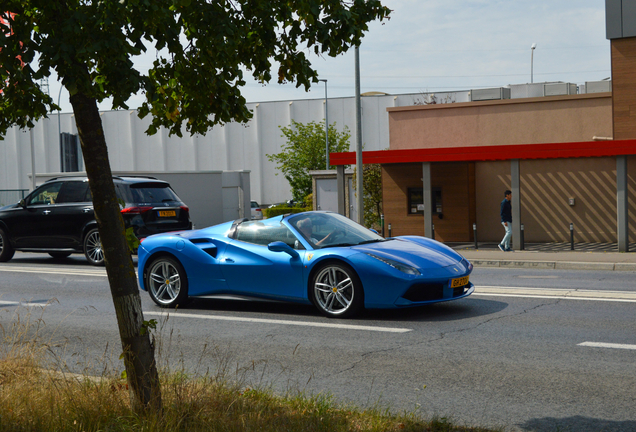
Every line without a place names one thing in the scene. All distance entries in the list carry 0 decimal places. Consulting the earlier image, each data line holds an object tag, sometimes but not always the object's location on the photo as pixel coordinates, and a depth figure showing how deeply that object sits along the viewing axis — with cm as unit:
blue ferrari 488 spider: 803
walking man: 1900
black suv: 1513
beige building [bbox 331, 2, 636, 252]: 2069
